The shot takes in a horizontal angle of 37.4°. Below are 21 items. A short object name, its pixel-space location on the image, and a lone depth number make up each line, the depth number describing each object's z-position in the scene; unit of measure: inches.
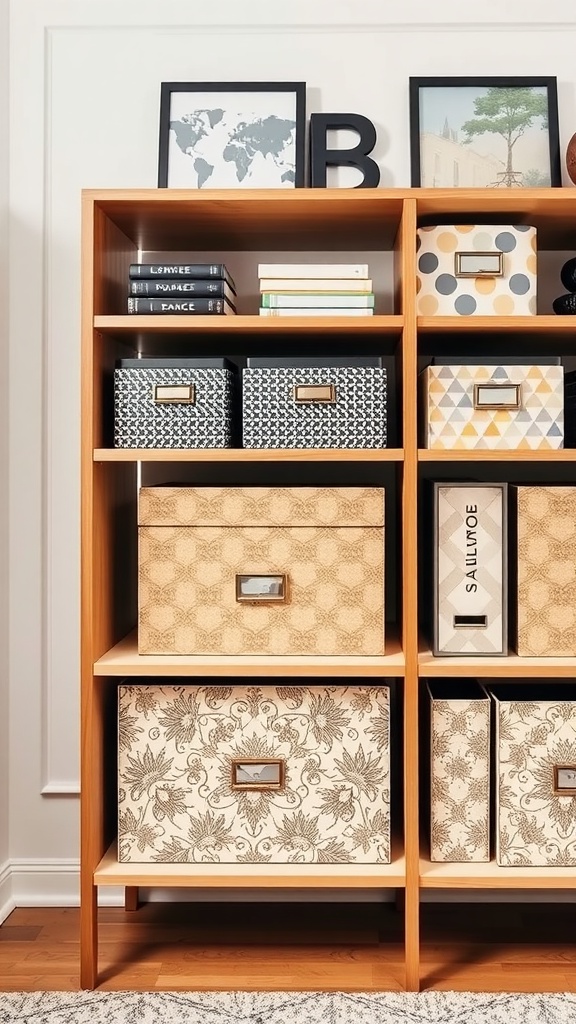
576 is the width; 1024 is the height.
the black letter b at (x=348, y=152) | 79.8
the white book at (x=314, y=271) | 67.1
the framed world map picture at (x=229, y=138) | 79.4
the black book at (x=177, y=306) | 67.4
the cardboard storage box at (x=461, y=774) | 67.9
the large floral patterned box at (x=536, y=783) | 67.5
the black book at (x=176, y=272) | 67.7
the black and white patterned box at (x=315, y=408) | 67.0
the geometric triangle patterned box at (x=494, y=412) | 66.6
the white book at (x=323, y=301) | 67.1
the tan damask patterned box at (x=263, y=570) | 67.3
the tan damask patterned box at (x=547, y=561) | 67.4
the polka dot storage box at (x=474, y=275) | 67.6
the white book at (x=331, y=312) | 67.1
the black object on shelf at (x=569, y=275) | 74.1
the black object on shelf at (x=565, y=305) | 72.1
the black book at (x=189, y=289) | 67.6
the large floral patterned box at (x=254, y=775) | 67.7
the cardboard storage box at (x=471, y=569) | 67.8
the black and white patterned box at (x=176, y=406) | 67.5
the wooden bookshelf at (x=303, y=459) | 65.8
